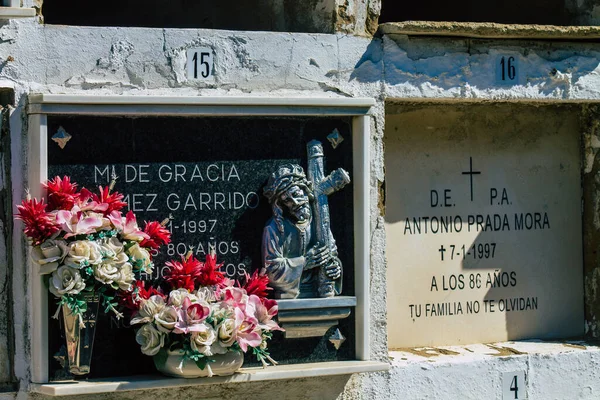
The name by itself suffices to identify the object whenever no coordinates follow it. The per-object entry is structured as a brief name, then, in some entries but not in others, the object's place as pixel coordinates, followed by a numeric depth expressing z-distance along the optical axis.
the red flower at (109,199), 4.82
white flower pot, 4.86
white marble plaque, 5.86
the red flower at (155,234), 4.89
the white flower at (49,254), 4.72
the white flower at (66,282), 4.68
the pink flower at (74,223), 4.71
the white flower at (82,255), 4.69
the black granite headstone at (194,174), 4.95
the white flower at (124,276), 4.76
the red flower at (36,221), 4.69
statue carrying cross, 5.20
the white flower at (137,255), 4.81
